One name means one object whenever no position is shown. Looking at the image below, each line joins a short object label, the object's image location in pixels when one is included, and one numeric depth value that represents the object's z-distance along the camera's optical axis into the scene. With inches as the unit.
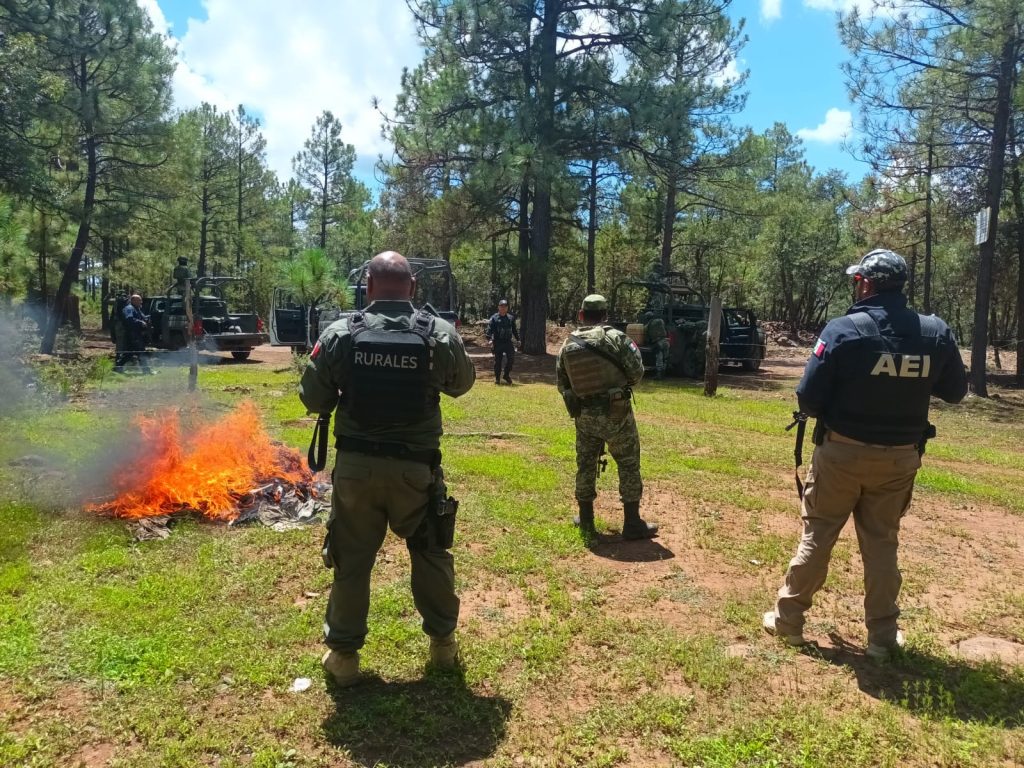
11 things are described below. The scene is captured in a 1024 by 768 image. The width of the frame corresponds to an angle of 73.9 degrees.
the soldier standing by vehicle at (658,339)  613.9
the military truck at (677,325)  616.7
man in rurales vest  112.6
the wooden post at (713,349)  510.3
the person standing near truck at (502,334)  531.2
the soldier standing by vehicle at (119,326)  522.7
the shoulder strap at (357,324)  114.0
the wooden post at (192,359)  382.9
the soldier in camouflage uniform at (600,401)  188.9
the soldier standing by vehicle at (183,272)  398.3
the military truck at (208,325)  658.8
